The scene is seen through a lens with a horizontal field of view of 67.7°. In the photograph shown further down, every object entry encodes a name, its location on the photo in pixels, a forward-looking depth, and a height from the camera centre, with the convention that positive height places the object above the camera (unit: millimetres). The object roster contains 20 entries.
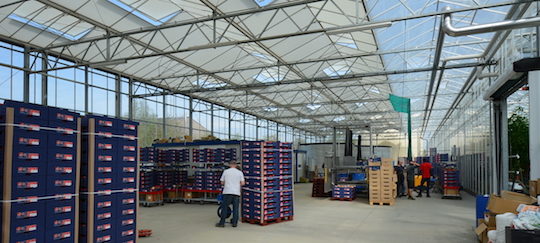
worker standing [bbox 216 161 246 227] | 9914 -1102
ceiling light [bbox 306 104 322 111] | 35775 +3301
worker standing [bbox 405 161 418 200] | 18014 -1419
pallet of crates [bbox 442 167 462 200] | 17906 -1775
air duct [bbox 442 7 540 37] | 6951 +2226
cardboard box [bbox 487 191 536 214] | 6777 -998
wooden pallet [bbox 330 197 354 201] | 16627 -2276
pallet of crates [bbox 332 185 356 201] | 16641 -2022
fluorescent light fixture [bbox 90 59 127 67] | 13875 +2838
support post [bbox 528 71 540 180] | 7562 +457
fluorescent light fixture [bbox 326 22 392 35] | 9969 +2936
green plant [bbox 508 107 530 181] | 14227 +65
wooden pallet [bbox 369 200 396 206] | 15133 -2236
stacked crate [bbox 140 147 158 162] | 16422 -481
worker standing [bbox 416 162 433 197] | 18766 -1300
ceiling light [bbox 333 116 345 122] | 43303 +2743
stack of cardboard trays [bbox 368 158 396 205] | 15200 -1454
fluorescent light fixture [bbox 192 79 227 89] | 24519 +3738
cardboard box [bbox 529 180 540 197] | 6883 -743
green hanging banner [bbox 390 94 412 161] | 15328 +1573
